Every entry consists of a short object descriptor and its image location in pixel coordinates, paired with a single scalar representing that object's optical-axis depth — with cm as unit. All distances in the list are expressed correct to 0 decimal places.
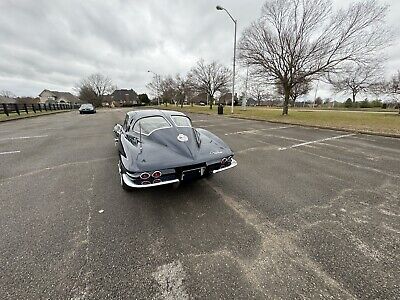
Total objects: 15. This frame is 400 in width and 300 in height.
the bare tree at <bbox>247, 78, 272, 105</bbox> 2256
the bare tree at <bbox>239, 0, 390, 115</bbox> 1770
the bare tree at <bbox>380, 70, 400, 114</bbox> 2630
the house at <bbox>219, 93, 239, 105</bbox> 7961
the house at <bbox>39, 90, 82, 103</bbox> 10322
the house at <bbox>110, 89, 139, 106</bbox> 9786
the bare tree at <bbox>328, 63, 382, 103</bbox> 1773
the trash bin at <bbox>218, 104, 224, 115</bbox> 2619
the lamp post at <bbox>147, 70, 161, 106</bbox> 5988
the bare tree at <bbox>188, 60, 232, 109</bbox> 3747
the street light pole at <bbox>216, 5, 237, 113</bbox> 1888
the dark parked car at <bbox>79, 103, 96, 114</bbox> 2909
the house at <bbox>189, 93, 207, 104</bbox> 9379
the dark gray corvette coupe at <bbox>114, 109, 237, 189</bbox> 283
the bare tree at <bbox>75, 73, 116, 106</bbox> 7600
